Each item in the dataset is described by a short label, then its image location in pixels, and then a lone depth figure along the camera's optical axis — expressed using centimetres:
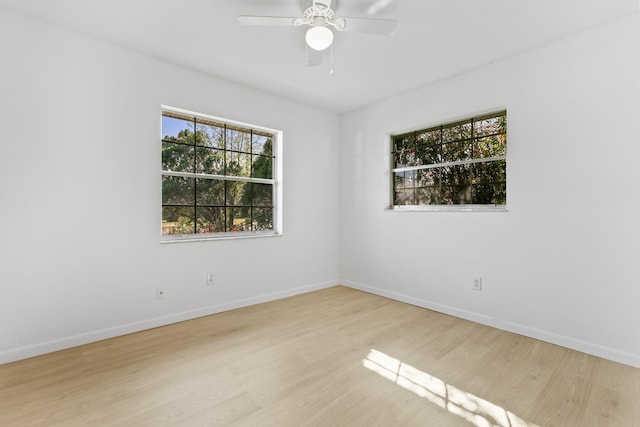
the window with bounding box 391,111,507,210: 306
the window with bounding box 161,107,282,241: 311
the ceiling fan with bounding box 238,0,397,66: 193
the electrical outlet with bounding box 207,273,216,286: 326
